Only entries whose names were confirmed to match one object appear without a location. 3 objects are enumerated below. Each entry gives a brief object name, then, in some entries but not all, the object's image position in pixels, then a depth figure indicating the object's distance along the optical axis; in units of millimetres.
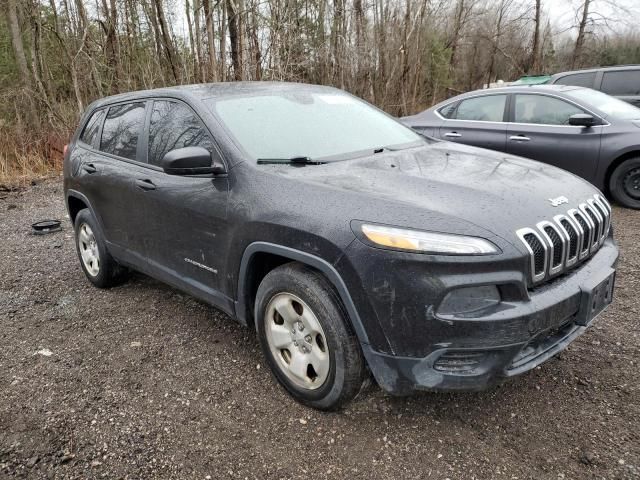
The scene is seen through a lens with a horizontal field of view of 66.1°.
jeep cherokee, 2014
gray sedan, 5801
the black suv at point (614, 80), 8109
